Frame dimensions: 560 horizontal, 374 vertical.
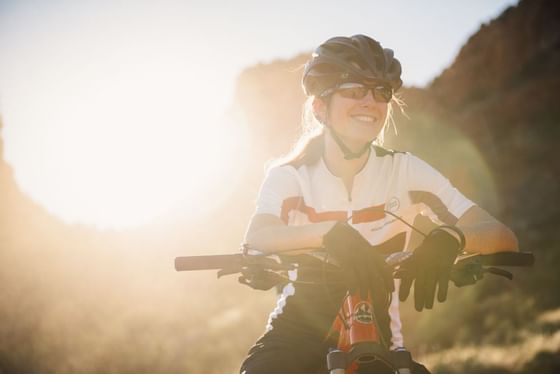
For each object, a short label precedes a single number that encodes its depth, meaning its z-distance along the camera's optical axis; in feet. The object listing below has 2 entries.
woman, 8.86
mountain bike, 7.10
